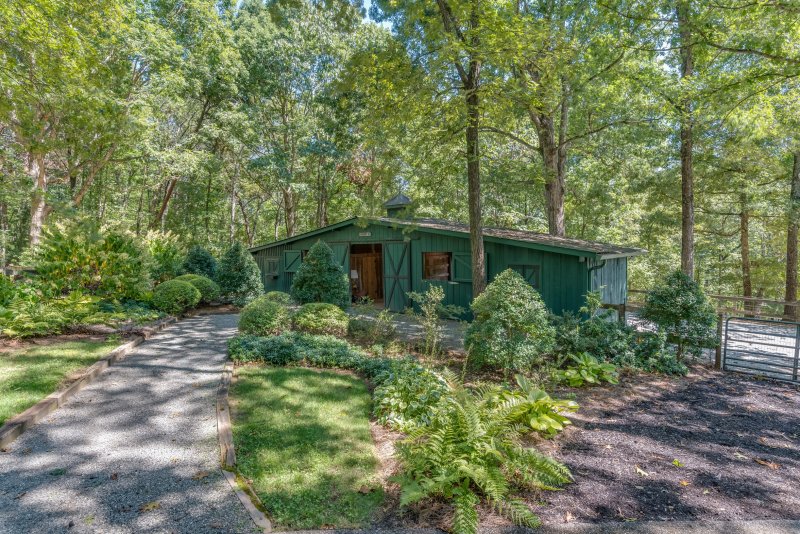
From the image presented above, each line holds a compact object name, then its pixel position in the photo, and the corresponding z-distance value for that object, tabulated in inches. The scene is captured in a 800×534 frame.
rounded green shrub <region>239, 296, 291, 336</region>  297.3
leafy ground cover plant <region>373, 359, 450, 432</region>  167.3
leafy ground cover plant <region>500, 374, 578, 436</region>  157.4
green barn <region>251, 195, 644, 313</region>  363.9
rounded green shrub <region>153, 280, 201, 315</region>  378.9
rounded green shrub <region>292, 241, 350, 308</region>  390.0
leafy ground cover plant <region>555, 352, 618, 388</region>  230.9
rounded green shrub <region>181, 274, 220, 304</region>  442.9
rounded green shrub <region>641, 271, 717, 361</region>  274.4
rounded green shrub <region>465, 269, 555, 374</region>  237.8
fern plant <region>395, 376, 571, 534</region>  109.0
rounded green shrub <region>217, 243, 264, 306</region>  471.8
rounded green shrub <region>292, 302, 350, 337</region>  319.0
